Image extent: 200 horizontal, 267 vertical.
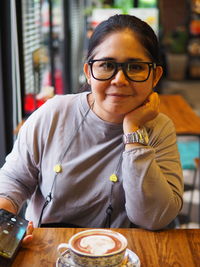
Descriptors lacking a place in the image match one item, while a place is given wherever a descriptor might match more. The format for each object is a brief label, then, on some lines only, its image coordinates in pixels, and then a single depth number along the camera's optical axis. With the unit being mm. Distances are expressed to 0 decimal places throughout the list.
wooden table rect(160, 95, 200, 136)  3154
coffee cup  1135
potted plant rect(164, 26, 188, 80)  10148
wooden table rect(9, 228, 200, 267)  1281
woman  1506
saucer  1207
